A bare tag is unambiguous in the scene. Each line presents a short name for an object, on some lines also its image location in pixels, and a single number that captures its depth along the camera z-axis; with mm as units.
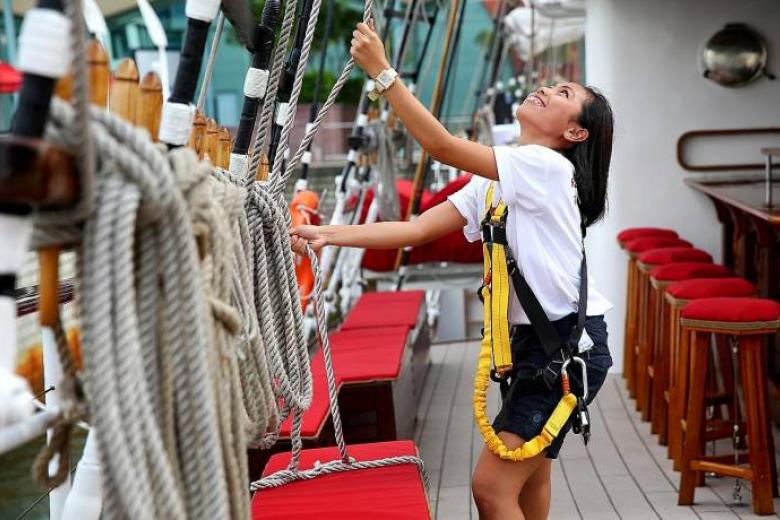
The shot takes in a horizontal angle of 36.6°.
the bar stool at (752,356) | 4043
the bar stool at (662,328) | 5094
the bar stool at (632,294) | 6215
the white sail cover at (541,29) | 13109
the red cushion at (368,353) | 4500
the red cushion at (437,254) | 8802
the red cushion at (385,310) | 5930
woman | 2729
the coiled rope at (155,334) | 1299
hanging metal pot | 6719
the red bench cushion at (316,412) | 3645
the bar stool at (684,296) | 4508
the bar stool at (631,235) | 6570
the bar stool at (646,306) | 5570
